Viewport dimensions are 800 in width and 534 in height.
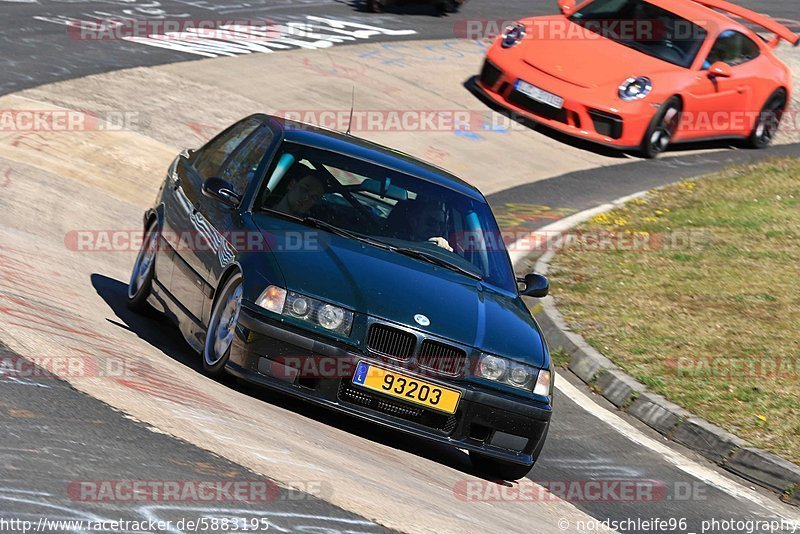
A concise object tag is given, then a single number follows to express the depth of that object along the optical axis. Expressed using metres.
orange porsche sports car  33.84
